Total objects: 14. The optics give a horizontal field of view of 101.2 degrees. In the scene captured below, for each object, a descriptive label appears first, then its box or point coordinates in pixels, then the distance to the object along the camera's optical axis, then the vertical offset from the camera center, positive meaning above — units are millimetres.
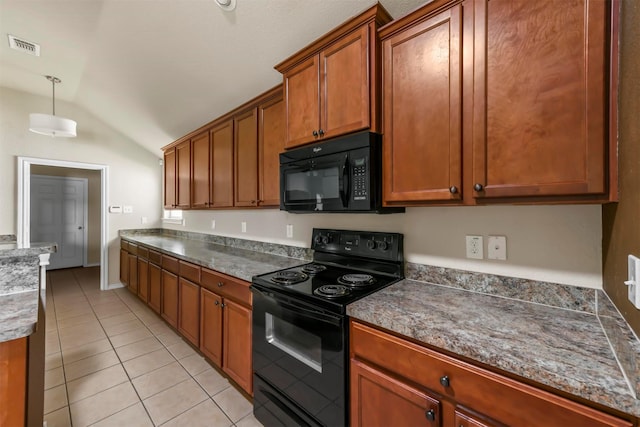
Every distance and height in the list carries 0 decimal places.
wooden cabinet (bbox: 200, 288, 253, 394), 1727 -899
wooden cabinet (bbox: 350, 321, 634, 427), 709 -584
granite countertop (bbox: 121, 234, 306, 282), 1879 -404
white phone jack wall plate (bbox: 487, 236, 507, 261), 1285 -173
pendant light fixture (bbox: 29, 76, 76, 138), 2846 +968
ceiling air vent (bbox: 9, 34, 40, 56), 2672 +1749
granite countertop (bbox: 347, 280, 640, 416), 666 -413
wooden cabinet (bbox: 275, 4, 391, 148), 1353 +746
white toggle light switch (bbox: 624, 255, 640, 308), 674 -181
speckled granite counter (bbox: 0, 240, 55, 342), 1096 -325
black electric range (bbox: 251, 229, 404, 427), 1191 -585
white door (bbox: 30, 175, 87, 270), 5605 -61
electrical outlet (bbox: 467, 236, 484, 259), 1351 -181
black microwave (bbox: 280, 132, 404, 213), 1367 +214
